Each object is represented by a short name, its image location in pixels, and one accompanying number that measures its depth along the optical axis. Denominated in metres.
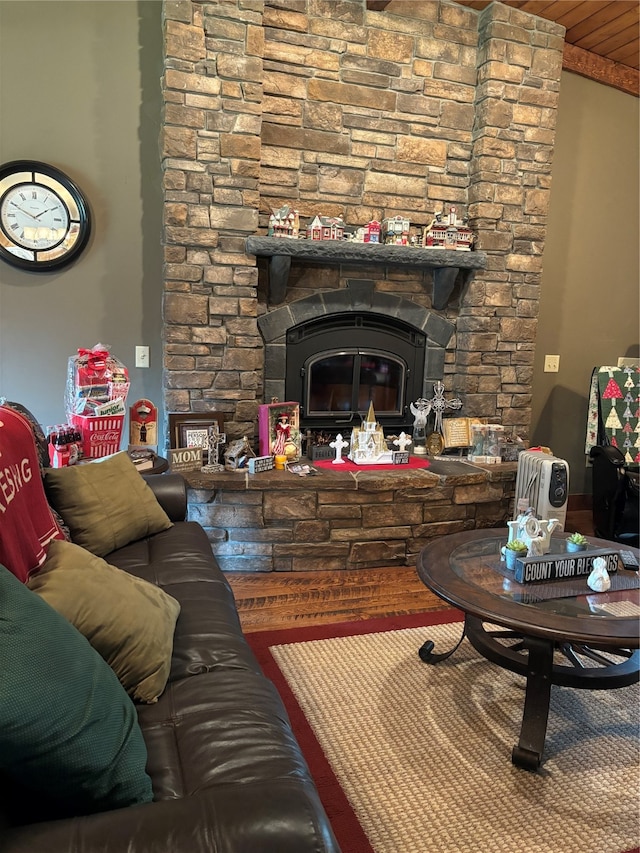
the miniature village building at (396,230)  3.47
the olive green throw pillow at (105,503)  2.07
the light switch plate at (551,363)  4.20
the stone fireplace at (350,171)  3.07
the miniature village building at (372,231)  3.45
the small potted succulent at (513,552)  2.02
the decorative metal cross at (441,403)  3.75
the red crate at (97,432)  2.58
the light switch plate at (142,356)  3.35
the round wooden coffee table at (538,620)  1.66
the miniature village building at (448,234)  3.55
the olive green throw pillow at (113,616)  1.29
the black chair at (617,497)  3.51
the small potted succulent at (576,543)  2.16
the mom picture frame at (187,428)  3.19
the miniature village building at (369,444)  3.40
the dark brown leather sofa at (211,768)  0.84
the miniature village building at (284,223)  3.27
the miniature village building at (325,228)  3.35
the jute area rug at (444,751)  1.54
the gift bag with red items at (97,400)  2.59
